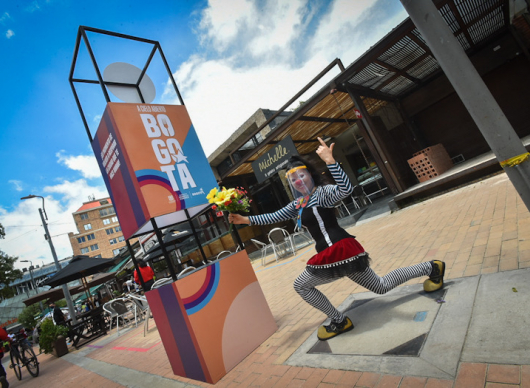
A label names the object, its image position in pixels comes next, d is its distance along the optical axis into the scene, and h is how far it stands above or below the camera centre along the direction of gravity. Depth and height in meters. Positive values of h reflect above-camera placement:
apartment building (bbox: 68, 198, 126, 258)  60.72 +15.28
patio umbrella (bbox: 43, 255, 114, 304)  8.43 +1.27
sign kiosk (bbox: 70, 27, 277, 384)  2.81 +0.69
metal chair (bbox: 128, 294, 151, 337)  6.46 -0.48
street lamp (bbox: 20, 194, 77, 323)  13.24 +4.39
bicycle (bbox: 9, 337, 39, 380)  6.96 -0.38
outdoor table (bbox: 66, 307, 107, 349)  8.71 -0.42
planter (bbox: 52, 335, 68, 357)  8.26 -0.60
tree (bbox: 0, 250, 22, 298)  19.75 +4.85
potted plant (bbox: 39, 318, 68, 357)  8.23 -0.30
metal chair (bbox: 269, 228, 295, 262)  8.24 -0.31
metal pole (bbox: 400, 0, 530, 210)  1.75 +0.27
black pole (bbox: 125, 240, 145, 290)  3.61 +0.35
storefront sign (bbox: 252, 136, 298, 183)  8.66 +2.12
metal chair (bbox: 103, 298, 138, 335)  7.94 -0.22
